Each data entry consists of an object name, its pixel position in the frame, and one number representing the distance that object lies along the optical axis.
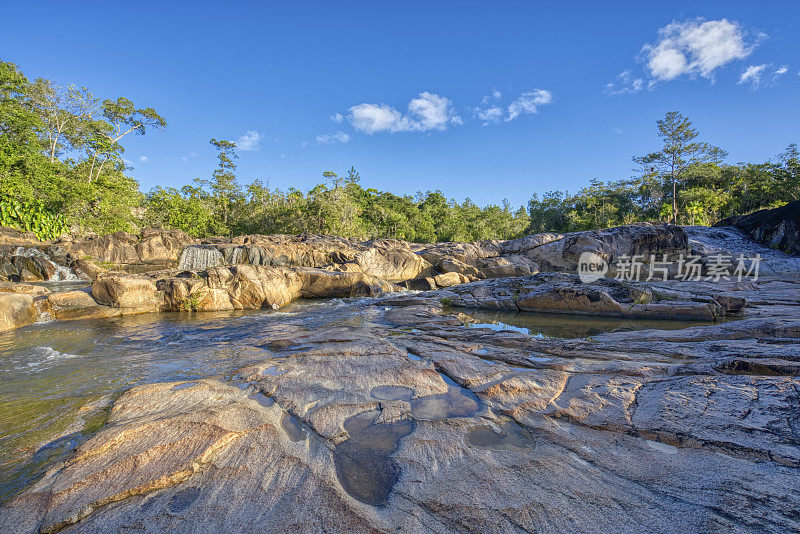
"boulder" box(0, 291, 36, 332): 8.31
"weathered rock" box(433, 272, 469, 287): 18.56
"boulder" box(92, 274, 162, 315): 10.84
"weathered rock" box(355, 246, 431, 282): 22.94
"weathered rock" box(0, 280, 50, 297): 9.80
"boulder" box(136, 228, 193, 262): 22.38
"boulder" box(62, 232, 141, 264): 20.18
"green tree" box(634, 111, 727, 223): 36.12
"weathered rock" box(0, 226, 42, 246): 17.94
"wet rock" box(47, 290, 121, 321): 9.67
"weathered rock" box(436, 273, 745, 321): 9.21
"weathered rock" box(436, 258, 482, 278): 21.61
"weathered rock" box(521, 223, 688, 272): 21.83
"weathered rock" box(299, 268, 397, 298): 15.63
